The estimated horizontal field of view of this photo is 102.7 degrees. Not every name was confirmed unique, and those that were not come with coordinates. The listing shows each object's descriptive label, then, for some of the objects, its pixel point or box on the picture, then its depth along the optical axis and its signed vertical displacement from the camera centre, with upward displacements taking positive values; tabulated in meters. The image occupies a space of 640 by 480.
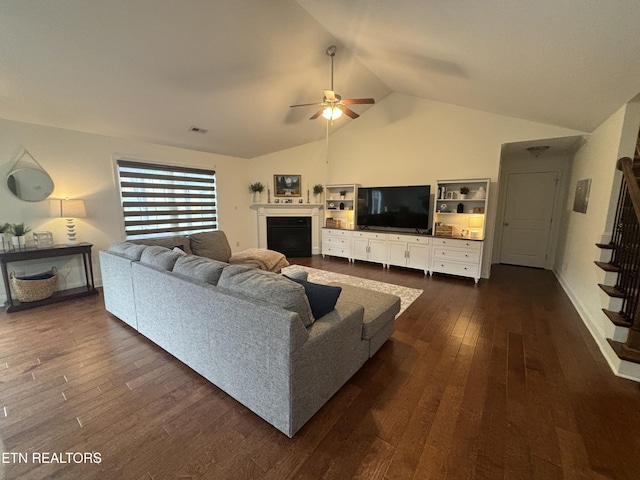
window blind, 4.61 +0.07
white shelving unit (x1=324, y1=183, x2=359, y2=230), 6.25 -0.04
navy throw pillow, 1.83 -0.66
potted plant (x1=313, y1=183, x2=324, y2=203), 6.48 +0.36
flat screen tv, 5.11 -0.04
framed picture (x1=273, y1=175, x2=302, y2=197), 6.48 +0.47
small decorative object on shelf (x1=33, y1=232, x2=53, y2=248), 3.57 -0.53
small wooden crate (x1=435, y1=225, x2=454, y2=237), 4.96 -0.48
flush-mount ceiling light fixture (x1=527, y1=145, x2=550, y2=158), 4.54 +1.03
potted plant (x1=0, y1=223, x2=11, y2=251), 3.31 -0.37
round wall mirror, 3.42 +0.24
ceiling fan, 3.30 +1.34
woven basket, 3.27 -1.11
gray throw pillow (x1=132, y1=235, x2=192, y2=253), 3.48 -0.56
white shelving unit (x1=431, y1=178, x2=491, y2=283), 4.53 -0.41
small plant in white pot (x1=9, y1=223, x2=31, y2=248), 3.37 -0.43
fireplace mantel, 6.44 -0.20
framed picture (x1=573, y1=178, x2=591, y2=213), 3.54 +0.16
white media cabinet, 4.57 -0.91
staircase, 2.09 -0.57
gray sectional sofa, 1.46 -0.88
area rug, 3.76 -1.33
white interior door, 5.37 -0.24
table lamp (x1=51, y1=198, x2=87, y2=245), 3.62 -0.13
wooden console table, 3.19 -0.88
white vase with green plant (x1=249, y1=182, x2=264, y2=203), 6.36 +0.36
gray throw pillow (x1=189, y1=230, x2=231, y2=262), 4.04 -0.68
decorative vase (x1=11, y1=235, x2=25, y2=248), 3.37 -0.53
